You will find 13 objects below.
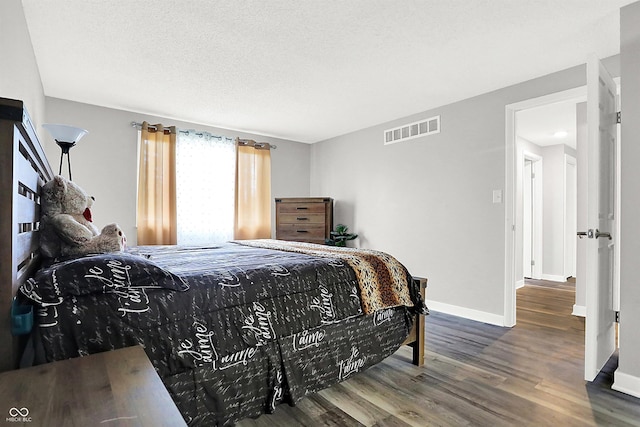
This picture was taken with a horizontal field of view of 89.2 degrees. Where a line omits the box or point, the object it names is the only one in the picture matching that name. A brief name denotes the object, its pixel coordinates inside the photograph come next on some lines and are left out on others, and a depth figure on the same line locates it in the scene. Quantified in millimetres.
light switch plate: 3203
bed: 1087
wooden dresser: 4781
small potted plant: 4684
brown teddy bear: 1443
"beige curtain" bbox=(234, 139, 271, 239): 4711
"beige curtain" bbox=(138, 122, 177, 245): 3881
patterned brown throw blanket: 2033
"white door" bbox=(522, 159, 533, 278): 5441
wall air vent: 3803
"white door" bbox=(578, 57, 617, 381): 1970
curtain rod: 3891
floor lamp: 2410
